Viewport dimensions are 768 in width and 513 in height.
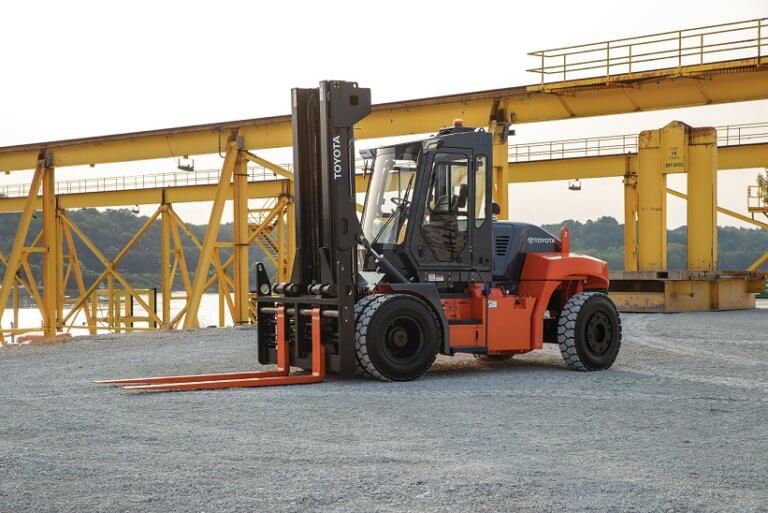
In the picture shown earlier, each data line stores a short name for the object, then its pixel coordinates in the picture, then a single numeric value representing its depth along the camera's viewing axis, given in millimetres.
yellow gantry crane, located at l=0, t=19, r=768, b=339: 19000
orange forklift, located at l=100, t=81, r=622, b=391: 9906
